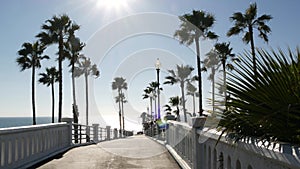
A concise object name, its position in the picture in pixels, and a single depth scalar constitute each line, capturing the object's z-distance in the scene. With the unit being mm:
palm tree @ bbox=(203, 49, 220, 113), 24117
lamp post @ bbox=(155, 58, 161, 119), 22538
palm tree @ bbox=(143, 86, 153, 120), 58131
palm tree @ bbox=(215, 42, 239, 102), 28195
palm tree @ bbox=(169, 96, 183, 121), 57235
